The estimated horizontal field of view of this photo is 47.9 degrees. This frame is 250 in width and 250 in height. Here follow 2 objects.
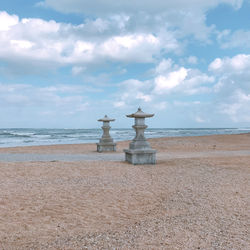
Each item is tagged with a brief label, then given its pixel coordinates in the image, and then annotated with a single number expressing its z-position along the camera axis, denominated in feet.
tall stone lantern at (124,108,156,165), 34.24
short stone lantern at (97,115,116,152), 51.44
